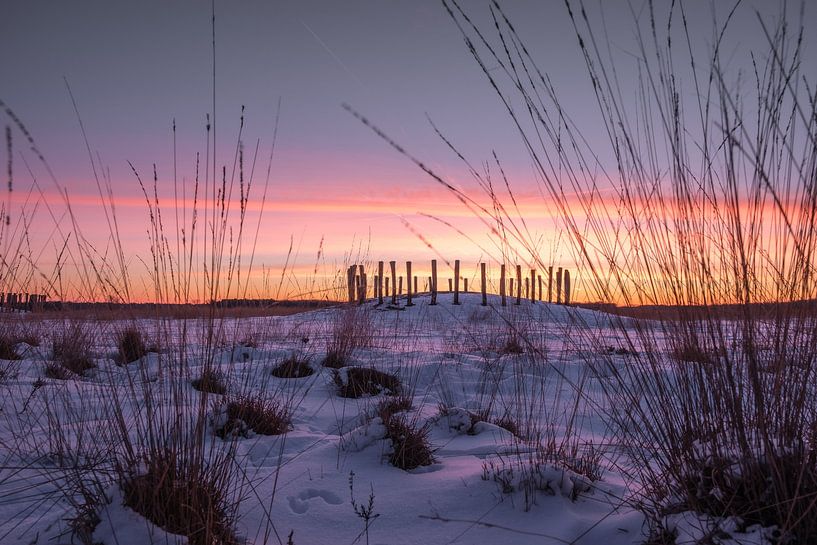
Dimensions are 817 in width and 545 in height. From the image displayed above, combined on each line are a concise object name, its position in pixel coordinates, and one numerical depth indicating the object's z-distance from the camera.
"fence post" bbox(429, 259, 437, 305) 19.87
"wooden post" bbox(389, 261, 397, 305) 19.45
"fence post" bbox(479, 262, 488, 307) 19.09
